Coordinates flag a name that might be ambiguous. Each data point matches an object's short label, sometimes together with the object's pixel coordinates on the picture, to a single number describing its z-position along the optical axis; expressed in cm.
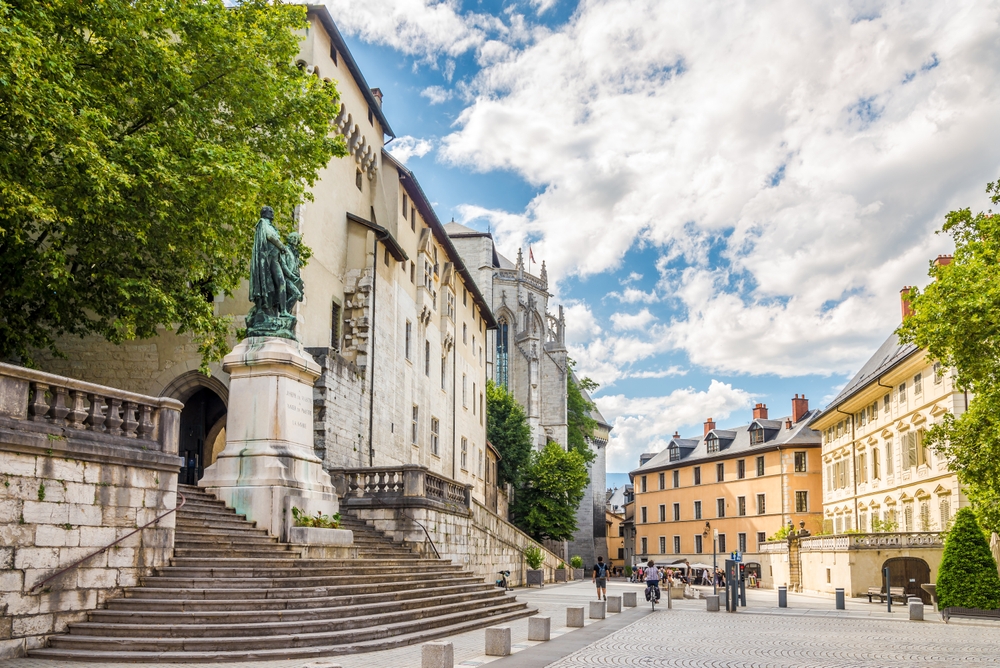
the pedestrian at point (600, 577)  2766
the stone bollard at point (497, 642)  1278
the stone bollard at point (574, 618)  1838
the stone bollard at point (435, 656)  1027
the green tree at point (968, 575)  2583
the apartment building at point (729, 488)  5772
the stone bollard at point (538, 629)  1516
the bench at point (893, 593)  3362
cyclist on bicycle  2684
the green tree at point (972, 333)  1978
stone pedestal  1611
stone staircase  1117
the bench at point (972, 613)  2546
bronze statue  1755
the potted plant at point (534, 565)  3969
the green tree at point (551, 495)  5872
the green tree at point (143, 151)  1441
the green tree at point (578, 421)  7794
